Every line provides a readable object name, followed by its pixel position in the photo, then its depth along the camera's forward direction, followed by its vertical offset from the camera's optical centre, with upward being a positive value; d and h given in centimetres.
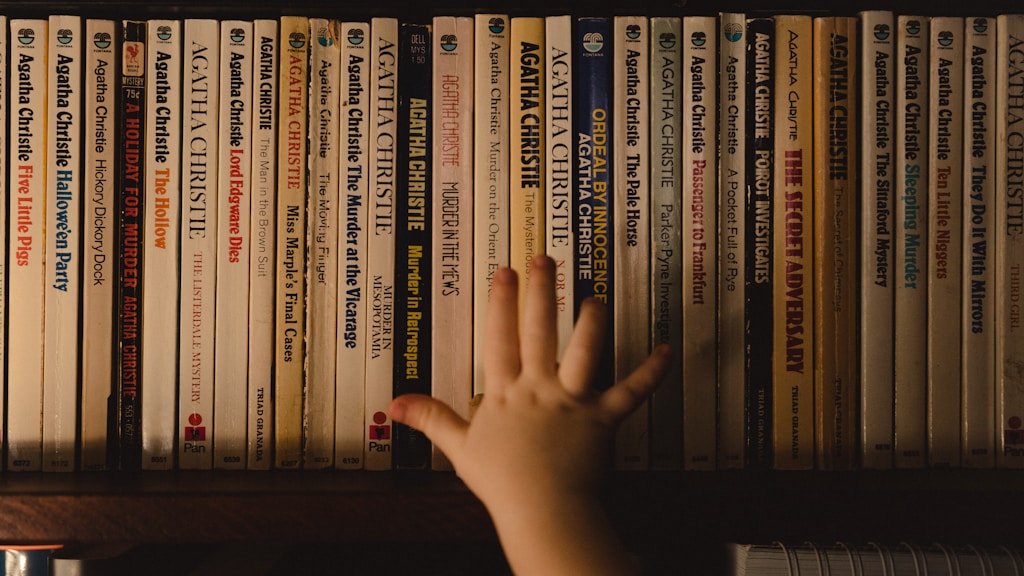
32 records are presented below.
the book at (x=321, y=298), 50 -1
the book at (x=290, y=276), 50 +1
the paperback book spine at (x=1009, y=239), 50 +3
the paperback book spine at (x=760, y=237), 51 +4
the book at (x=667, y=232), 50 +4
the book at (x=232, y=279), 50 +0
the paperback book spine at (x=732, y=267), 51 +1
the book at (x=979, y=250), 50 +3
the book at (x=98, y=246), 49 +3
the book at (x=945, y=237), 50 +4
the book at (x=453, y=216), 50 +5
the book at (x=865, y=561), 45 -19
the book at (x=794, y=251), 51 +3
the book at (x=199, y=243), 50 +3
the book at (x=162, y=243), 50 +3
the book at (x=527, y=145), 50 +11
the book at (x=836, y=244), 50 +3
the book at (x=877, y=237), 50 +4
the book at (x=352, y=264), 50 +2
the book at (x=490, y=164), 50 +9
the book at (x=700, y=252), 50 +2
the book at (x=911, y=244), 50 +3
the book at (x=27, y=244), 49 +3
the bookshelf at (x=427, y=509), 45 -16
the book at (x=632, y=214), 50 +5
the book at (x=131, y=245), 50 +3
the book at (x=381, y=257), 50 +2
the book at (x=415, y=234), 51 +4
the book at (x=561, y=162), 50 +9
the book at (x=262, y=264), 50 +2
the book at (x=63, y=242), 49 +3
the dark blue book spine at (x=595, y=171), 50 +9
